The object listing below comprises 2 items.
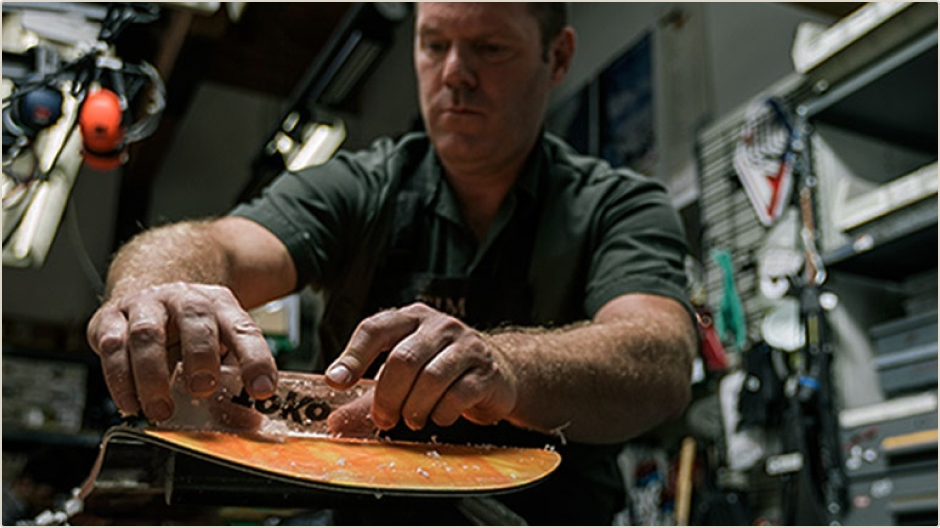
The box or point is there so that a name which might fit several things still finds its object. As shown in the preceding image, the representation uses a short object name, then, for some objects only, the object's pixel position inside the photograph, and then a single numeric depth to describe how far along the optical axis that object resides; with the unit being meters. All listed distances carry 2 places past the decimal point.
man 1.12
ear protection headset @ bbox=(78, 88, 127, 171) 1.90
